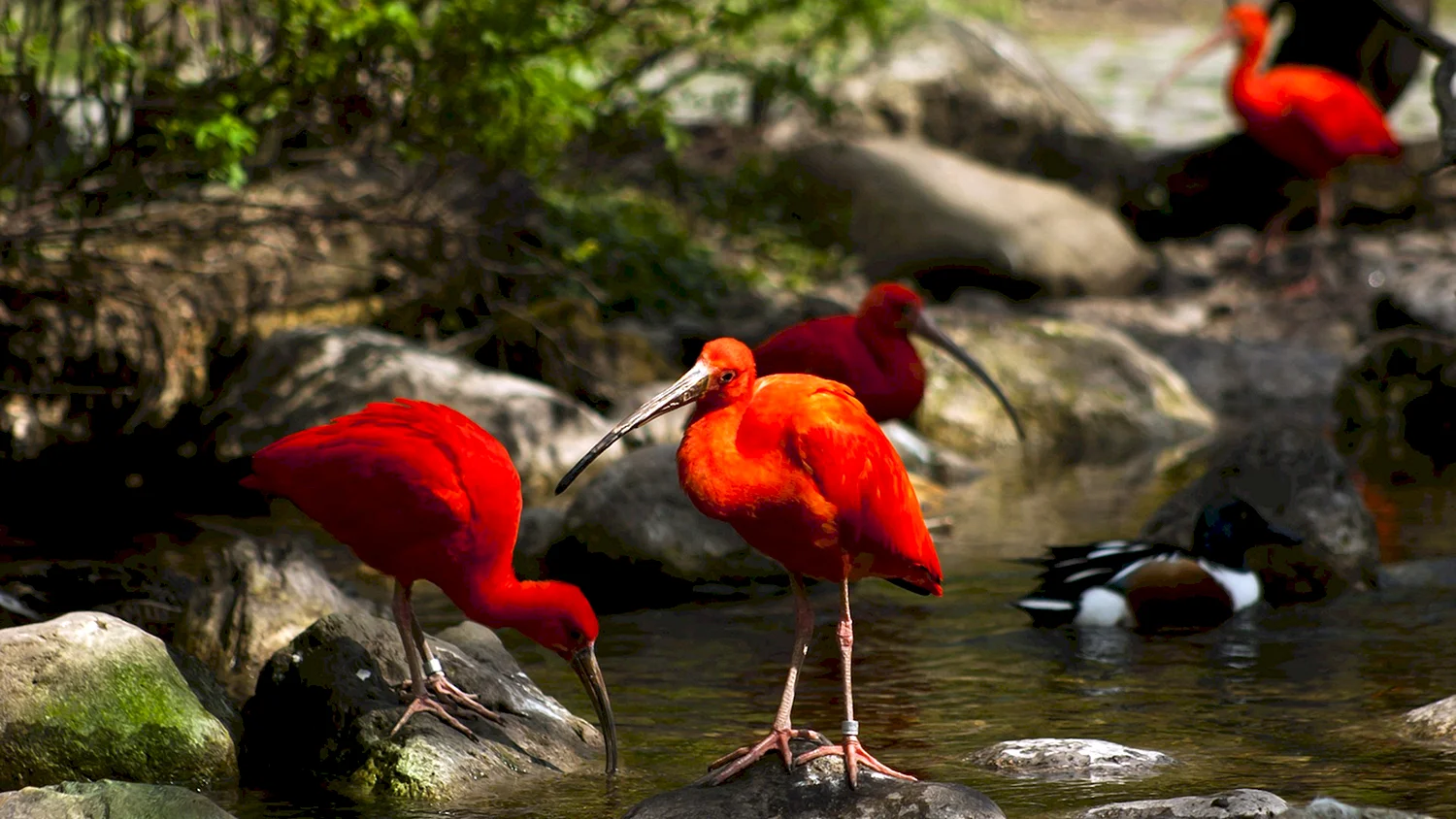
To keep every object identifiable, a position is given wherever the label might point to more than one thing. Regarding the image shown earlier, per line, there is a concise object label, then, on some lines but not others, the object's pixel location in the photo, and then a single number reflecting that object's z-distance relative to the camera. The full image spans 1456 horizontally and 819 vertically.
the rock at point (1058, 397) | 26.48
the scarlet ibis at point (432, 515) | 11.31
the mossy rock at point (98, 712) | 10.91
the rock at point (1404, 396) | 26.12
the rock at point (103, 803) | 9.30
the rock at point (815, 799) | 9.65
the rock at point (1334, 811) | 8.99
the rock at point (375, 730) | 11.13
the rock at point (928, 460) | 23.55
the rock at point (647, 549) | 16.87
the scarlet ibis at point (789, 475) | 9.95
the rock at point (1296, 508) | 16.31
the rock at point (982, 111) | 38.44
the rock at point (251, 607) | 13.64
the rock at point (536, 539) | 17.48
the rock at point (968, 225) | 33.09
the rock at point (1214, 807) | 9.44
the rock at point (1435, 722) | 11.38
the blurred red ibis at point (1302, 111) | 31.27
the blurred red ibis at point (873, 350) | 17.87
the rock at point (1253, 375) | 29.14
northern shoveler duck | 15.43
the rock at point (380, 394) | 20.77
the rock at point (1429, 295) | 27.50
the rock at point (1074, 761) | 10.87
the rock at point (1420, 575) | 16.58
